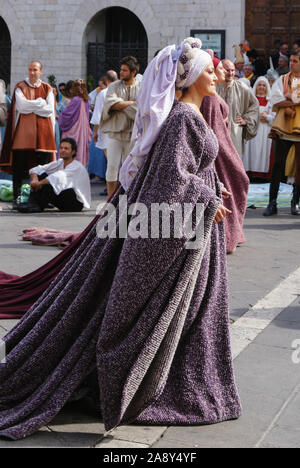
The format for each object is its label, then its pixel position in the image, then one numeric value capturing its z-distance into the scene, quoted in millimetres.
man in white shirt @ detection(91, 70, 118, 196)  13141
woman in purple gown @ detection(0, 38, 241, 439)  3461
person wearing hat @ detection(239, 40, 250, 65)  19289
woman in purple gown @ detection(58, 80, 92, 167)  13945
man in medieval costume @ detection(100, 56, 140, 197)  10234
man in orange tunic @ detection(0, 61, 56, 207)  10844
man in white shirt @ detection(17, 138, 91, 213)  10302
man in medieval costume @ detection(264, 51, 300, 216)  10188
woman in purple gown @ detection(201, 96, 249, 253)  7375
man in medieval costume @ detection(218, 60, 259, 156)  9195
